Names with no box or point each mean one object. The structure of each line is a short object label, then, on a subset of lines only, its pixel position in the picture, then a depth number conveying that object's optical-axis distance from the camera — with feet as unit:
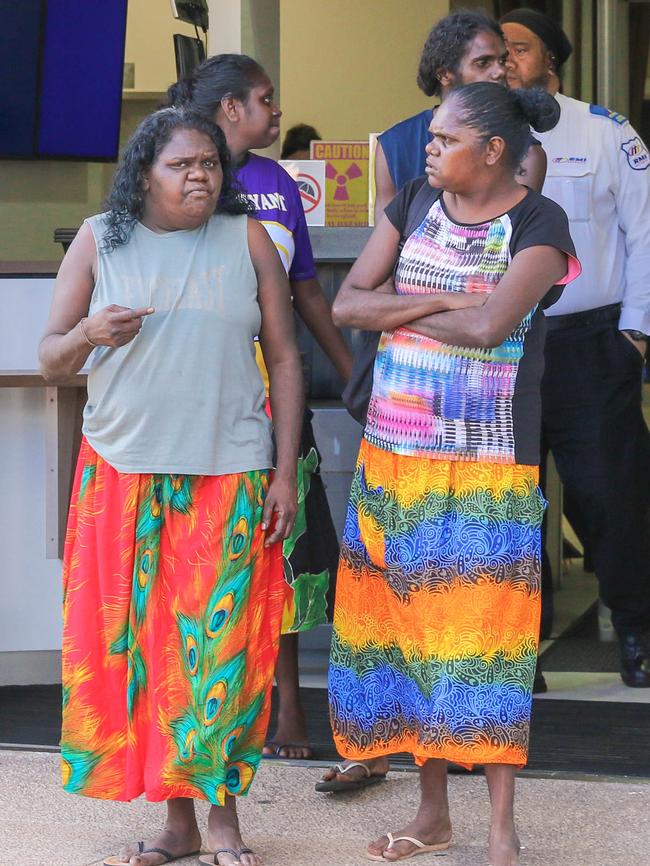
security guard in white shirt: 30.90
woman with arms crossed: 20.56
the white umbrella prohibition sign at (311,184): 34.04
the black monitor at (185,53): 38.90
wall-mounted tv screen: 47.48
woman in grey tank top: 20.48
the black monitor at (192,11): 40.53
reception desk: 32.56
